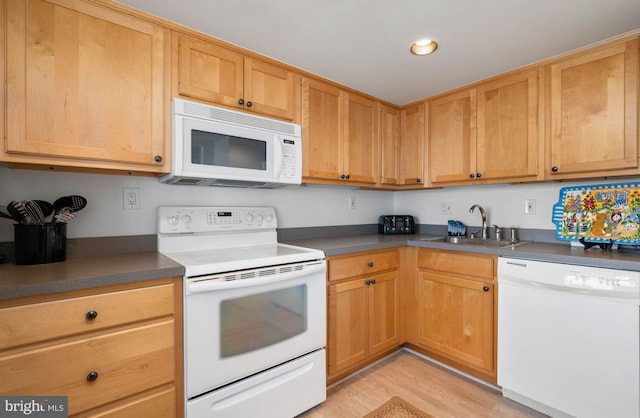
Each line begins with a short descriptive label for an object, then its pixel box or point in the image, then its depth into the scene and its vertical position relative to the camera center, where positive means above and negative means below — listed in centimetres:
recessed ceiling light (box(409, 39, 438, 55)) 170 +97
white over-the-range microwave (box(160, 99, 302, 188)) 155 +35
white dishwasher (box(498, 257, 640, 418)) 139 -68
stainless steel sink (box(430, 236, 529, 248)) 200 -25
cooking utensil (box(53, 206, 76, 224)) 139 -4
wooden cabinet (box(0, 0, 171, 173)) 121 +55
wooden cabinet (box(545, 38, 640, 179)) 162 +56
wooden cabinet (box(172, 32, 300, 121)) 159 +78
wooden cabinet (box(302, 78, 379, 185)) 208 +57
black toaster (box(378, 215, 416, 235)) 281 -16
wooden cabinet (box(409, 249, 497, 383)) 189 -71
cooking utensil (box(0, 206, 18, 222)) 125 -3
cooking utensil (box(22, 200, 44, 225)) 131 -1
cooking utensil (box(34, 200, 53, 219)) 140 +0
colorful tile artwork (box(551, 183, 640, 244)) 172 -3
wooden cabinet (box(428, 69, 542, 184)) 196 +58
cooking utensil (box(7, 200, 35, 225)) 126 -2
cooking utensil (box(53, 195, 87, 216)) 145 +3
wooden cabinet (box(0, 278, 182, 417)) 100 -54
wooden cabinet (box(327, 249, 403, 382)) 189 -71
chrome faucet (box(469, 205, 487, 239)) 238 -8
